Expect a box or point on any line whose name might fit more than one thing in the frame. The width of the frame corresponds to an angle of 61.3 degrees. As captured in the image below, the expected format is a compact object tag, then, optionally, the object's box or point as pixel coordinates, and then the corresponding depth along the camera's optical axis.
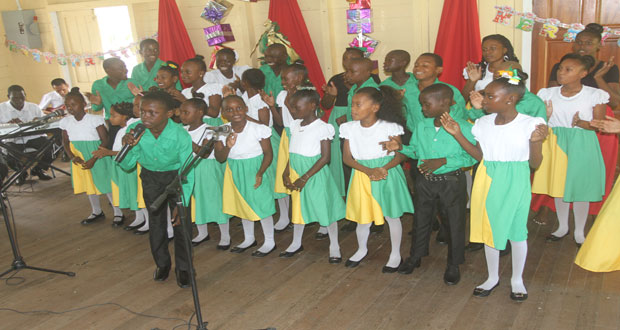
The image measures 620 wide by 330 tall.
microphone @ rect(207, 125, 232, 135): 2.53
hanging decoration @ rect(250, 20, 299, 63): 5.87
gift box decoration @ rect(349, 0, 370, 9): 5.58
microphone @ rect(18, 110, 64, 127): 3.60
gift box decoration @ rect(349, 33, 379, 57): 5.80
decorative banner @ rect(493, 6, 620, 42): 5.15
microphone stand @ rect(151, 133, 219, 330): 2.47
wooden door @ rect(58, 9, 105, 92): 8.20
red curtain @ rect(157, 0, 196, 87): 6.85
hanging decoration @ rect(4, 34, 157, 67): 7.94
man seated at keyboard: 6.60
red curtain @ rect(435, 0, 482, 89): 5.32
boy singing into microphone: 3.19
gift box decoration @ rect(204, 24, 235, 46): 6.14
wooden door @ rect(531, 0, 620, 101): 5.18
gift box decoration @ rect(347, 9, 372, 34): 5.66
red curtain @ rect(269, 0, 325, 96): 6.22
